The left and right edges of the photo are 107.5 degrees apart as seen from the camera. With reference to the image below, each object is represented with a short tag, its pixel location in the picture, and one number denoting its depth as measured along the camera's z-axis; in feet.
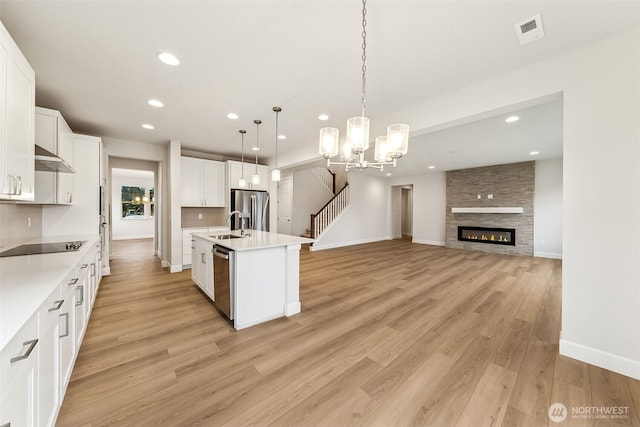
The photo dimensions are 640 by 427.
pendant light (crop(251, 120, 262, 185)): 12.01
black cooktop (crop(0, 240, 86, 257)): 7.07
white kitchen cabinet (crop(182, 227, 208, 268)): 16.19
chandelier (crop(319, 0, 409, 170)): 6.23
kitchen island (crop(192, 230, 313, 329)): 8.50
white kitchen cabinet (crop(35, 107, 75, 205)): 9.18
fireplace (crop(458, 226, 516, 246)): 22.44
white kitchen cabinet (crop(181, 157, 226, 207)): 16.90
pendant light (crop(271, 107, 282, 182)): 11.53
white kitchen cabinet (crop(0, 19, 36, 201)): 5.00
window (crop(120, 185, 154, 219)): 31.45
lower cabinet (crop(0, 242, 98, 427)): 2.80
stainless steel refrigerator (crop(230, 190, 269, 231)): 17.80
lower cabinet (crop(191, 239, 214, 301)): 10.68
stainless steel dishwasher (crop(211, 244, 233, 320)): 8.78
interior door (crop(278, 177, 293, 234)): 25.85
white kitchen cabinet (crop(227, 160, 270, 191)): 17.92
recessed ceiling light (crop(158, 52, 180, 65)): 7.03
